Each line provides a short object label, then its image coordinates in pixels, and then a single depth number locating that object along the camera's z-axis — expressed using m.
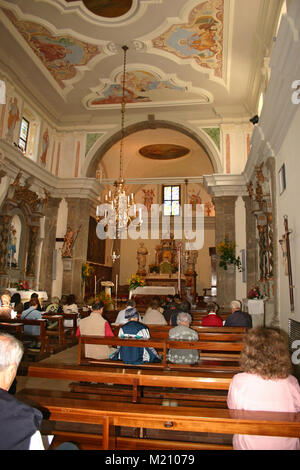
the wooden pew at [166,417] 1.85
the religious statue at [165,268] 18.22
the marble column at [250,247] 11.94
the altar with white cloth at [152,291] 12.86
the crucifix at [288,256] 6.41
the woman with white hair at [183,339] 4.25
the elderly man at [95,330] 5.09
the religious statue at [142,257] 20.45
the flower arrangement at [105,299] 11.48
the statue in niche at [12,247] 11.28
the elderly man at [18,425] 1.51
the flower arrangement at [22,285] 10.93
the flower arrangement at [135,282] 13.07
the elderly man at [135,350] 4.41
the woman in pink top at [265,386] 1.98
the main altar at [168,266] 15.88
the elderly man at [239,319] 6.28
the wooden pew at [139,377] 2.81
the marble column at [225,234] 12.36
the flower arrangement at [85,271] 13.52
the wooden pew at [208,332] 5.00
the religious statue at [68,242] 13.39
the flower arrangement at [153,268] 18.59
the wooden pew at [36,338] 6.12
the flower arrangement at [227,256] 12.21
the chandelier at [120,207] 9.84
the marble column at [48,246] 13.15
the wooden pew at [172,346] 4.06
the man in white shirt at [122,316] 5.91
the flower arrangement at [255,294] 9.34
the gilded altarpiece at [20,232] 10.44
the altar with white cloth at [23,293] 10.43
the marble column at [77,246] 13.37
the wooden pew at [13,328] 5.73
